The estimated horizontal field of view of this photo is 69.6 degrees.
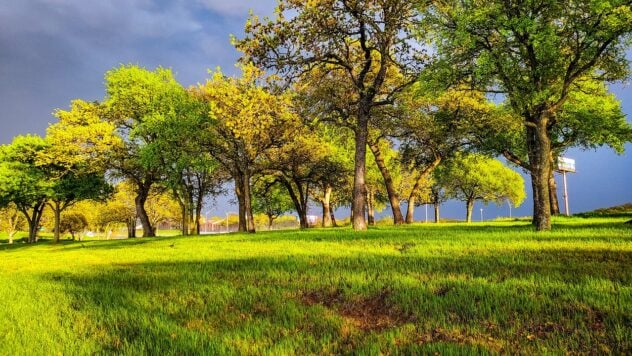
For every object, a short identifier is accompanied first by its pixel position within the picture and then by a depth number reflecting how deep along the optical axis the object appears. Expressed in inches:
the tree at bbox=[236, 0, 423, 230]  921.5
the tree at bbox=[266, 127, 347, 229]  1523.1
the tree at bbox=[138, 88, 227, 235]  1441.9
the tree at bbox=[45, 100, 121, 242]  1582.2
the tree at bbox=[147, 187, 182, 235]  3315.0
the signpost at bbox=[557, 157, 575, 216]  2775.1
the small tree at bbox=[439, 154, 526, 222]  3166.8
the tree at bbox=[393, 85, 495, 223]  1311.5
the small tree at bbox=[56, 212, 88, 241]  3344.2
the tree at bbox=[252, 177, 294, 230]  2760.8
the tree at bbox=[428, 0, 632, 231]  708.0
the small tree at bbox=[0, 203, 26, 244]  3139.8
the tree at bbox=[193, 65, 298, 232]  960.3
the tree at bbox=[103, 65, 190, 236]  1643.7
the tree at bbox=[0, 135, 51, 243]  1859.0
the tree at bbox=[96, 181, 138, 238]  3304.6
